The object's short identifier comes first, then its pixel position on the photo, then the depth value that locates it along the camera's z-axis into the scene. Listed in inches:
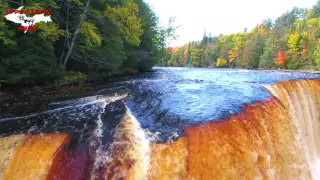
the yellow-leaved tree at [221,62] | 2733.8
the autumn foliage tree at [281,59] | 1717.5
